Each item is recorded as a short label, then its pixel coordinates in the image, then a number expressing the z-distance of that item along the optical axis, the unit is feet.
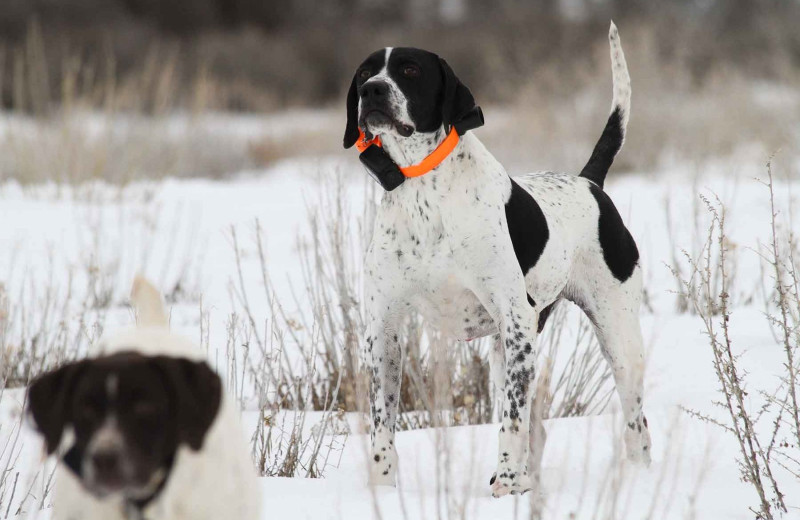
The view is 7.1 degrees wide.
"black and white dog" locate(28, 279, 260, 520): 28.46
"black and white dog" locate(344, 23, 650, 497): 33.67
